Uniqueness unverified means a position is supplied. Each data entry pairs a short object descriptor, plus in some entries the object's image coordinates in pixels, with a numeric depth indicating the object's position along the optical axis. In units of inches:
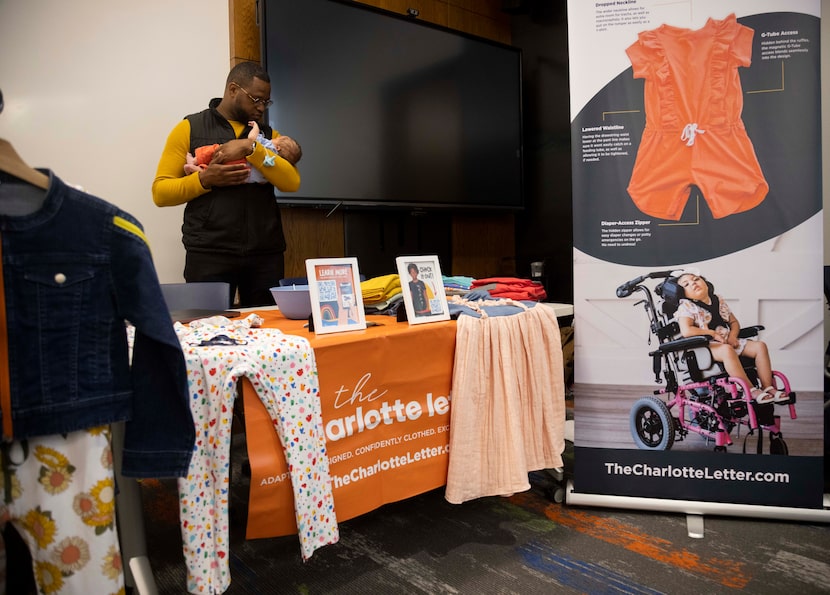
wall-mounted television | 122.7
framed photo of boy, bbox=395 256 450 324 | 66.5
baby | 88.2
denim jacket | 36.3
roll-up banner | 74.5
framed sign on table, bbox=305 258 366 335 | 59.3
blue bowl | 66.6
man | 87.4
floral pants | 37.5
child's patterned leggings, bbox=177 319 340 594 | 46.2
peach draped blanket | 66.4
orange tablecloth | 50.9
